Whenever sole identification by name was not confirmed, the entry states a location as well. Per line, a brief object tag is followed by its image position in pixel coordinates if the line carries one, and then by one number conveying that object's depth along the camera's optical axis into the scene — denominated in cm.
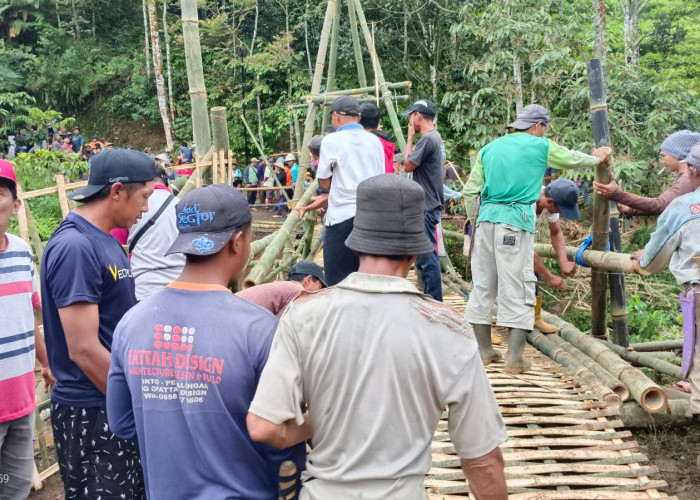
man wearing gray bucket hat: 160
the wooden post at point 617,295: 502
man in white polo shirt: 431
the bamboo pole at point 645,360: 490
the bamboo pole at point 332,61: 739
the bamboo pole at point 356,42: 748
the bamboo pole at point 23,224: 391
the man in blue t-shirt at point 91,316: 225
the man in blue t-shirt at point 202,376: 166
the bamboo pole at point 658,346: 595
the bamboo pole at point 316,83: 705
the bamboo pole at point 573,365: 392
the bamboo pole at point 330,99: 714
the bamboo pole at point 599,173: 455
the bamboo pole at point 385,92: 714
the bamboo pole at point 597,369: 405
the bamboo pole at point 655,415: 408
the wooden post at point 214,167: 525
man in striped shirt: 262
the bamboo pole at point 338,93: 711
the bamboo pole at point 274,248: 423
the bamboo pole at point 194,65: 437
